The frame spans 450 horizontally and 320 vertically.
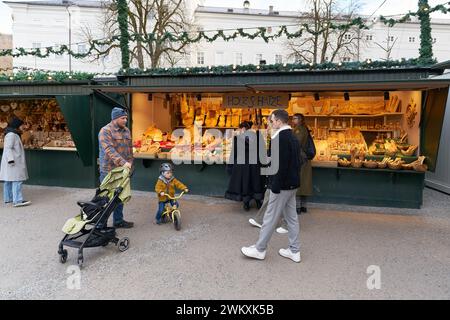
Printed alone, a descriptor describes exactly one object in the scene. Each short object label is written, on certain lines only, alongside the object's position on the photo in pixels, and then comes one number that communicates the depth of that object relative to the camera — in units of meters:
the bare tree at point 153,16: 17.48
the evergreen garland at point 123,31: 9.32
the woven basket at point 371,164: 6.87
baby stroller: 4.14
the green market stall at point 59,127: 7.98
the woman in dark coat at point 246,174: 6.27
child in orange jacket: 5.70
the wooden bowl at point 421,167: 6.58
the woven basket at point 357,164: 6.96
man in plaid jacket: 4.97
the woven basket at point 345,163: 7.06
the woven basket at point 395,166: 6.73
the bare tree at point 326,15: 21.64
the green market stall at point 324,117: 6.75
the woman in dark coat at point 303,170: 6.14
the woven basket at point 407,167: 6.72
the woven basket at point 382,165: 6.82
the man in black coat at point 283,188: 4.02
